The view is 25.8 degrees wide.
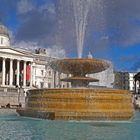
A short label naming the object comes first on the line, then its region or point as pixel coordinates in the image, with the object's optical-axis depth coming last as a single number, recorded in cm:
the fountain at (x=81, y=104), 1659
